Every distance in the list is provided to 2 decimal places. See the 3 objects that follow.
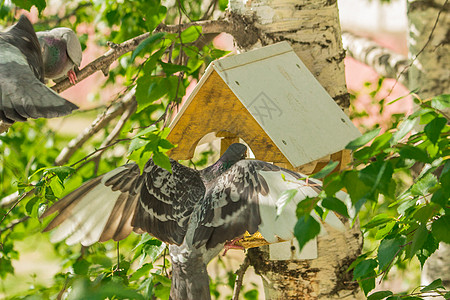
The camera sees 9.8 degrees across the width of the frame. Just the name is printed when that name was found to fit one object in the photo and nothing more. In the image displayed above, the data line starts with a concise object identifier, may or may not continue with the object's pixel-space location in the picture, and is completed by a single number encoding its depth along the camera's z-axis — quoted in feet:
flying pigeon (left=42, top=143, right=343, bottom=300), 14.97
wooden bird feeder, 15.34
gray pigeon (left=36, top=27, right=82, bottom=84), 17.27
